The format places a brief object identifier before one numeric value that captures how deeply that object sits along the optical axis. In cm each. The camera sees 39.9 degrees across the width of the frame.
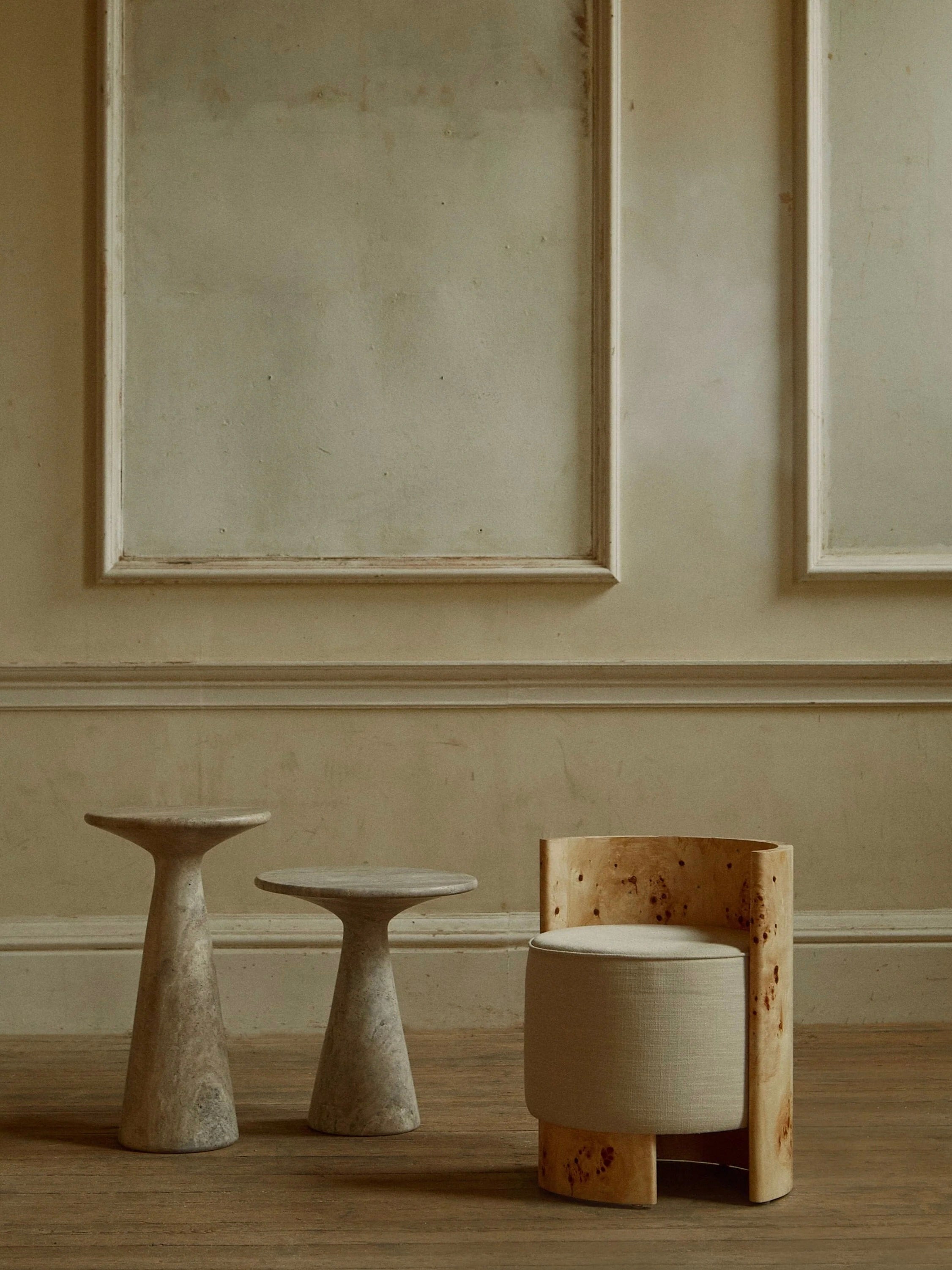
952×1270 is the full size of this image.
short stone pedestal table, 240
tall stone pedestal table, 232
